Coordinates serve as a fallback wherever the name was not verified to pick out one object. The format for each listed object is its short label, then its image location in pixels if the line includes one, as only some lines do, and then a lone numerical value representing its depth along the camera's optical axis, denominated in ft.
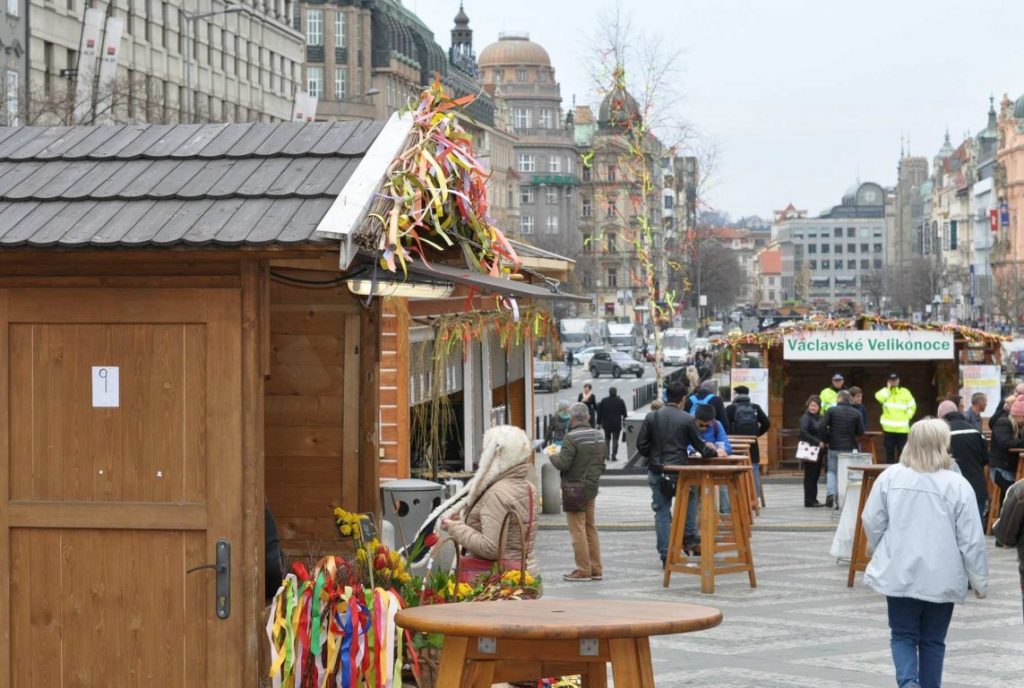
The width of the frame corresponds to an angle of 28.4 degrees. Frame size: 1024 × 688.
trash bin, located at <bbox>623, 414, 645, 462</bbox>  116.06
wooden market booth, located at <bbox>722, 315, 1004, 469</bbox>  101.96
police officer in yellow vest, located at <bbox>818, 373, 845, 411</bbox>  91.29
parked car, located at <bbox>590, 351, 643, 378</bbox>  271.28
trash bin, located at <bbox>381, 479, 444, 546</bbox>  52.47
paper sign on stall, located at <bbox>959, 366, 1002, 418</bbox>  100.68
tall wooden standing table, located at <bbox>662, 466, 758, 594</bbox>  54.29
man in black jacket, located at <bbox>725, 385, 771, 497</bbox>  85.71
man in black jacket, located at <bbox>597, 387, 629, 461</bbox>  123.34
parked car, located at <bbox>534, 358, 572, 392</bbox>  212.02
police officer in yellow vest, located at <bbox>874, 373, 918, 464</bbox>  86.12
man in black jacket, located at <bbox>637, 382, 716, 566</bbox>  58.85
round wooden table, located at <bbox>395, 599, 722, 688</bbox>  21.93
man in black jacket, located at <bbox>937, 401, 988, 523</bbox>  60.64
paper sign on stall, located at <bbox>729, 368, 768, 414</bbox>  102.17
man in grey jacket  55.85
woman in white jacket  33.60
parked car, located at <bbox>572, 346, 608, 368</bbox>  294.87
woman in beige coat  34.04
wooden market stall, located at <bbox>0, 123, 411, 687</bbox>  26.73
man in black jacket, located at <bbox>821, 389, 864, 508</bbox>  79.97
